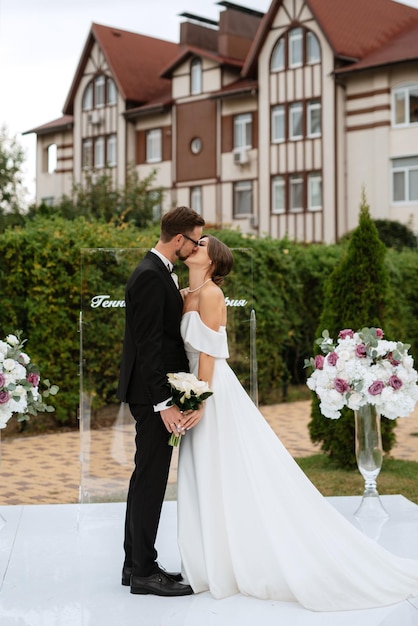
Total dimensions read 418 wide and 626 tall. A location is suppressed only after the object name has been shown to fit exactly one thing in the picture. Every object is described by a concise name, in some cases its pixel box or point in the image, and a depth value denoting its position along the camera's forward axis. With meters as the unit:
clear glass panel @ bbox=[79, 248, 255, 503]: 7.50
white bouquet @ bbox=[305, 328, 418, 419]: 6.48
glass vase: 6.79
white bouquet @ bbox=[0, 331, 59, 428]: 6.08
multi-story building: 27.55
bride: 4.64
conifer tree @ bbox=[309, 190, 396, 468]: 8.77
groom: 4.57
